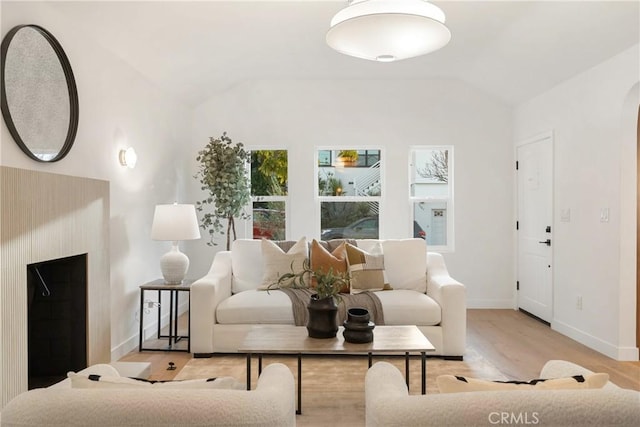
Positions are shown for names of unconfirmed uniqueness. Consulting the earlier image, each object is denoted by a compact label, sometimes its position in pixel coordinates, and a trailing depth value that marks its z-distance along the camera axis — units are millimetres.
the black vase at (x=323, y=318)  2764
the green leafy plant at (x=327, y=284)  2744
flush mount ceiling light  1987
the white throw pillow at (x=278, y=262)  4059
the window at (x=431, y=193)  5766
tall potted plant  5000
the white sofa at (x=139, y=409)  1047
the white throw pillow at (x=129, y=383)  1188
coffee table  2555
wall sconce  3909
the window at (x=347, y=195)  5777
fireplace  2254
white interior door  4762
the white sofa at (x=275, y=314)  3627
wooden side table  3906
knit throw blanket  3637
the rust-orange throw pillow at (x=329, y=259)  4008
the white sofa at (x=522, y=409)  1021
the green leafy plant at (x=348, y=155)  5758
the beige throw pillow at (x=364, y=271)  3969
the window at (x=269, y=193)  5777
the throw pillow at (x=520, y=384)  1150
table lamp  3979
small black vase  2662
